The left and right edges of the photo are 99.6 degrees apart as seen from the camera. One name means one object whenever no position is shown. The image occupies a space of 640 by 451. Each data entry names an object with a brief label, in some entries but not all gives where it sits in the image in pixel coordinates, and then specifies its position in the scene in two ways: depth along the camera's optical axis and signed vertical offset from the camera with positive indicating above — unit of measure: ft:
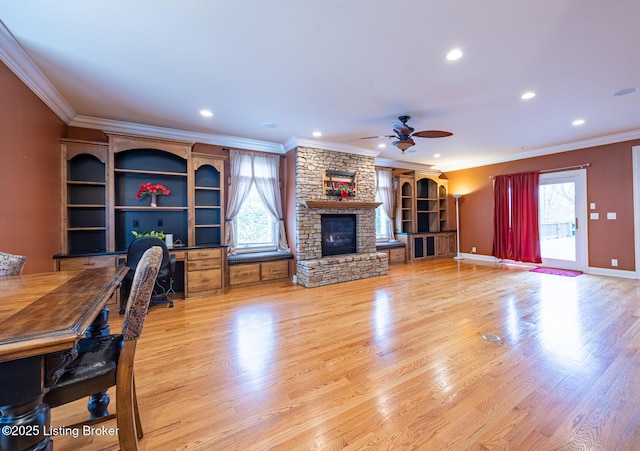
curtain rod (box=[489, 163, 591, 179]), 18.22 +3.91
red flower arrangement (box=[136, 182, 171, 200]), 13.89 +2.12
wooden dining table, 2.81 -1.35
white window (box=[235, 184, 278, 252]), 17.38 +0.12
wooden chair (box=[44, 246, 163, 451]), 4.00 -2.07
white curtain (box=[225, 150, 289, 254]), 16.76 +2.83
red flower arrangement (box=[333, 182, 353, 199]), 18.42 +2.64
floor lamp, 25.39 -0.75
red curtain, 20.54 +0.52
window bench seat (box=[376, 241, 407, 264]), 22.21 -1.95
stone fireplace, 16.83 +0.56
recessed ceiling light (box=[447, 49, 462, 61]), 8.25 +5.32
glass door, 18.57 +0.28
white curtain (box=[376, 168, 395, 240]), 22.95 +2.86
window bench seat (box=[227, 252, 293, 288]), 15.84 -2.41
